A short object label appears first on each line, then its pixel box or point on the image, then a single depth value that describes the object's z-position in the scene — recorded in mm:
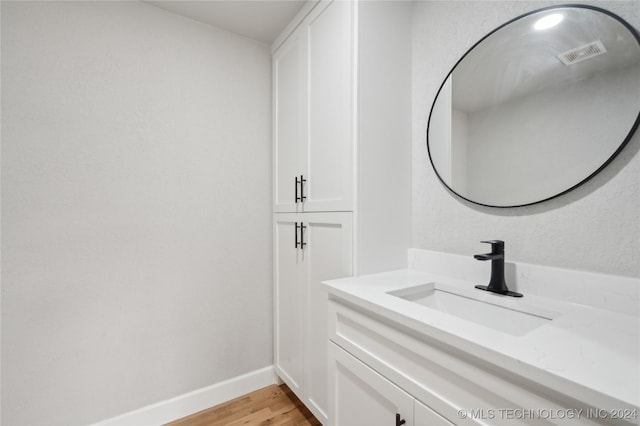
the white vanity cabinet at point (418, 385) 529
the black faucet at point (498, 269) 977
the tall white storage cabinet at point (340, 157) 1255
